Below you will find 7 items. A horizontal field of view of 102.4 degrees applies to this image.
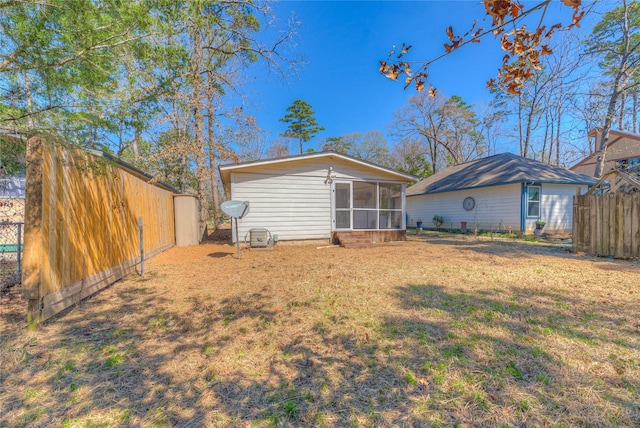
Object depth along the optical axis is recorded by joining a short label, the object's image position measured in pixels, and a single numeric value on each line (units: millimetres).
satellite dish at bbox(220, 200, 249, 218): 6887
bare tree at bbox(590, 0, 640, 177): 10430
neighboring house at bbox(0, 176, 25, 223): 3209
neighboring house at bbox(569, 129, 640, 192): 18250
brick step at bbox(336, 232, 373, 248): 9039
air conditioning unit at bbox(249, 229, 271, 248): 8133
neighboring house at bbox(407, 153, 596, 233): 11836
